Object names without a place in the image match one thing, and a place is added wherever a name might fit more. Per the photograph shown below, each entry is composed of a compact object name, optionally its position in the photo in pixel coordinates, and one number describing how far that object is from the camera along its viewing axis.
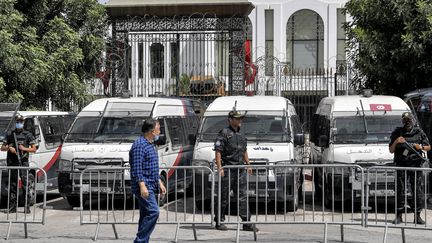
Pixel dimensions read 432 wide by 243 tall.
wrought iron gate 25.66
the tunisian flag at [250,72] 27.37
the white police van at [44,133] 16.39
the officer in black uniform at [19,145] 15.11
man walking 10.00
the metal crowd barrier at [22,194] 12.45
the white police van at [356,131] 15.02
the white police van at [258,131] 14.80
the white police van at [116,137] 15.53
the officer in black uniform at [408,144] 13.36
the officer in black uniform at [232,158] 12.40
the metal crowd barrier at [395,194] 11.77
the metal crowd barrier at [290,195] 12.02
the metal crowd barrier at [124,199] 12.24
